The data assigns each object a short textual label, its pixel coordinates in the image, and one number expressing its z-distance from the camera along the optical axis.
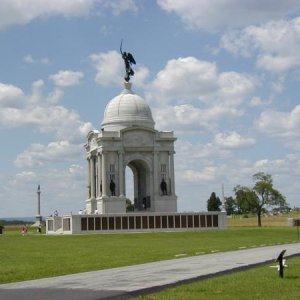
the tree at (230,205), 158.25
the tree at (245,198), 120.94
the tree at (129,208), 110.87
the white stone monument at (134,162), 85.69
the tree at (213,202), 132.12
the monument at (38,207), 128.50
